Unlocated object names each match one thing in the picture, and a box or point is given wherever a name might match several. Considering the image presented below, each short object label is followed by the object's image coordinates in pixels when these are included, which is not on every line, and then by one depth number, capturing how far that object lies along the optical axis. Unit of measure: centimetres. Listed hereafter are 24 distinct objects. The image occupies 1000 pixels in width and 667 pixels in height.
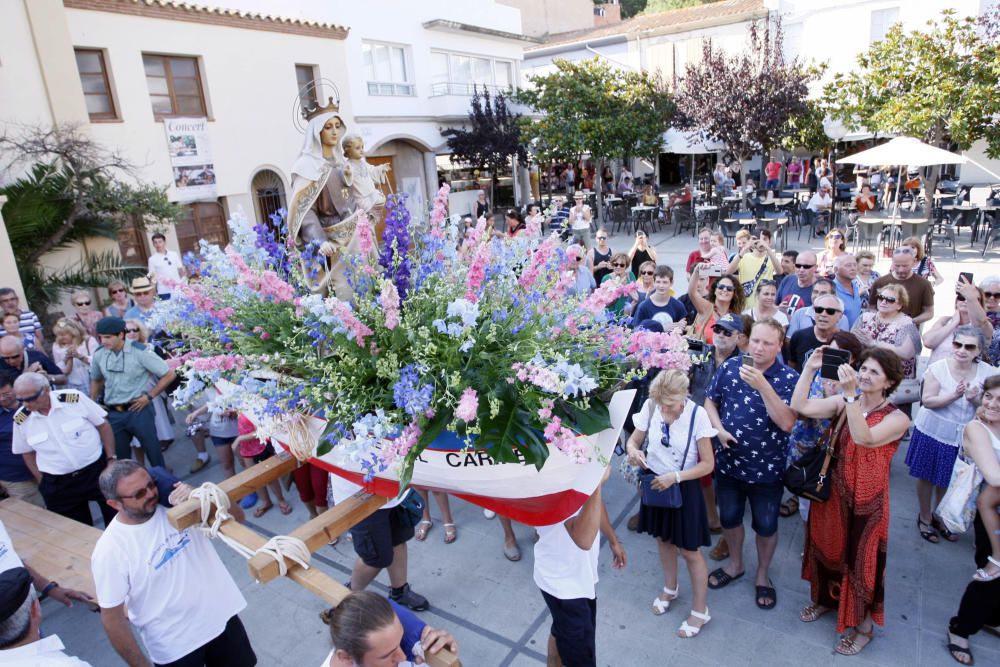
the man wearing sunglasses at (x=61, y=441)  452
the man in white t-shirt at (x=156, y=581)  275
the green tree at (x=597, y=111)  1854
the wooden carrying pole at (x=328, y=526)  167
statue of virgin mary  327
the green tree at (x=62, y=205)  919
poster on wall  1331
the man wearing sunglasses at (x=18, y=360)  539
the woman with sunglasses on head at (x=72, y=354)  634
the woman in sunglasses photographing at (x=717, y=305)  541
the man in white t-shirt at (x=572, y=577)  281
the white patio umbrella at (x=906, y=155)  1111
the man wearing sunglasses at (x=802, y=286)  595
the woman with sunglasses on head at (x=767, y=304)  527
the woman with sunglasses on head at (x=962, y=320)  479
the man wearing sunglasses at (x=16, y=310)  674
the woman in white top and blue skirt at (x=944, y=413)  416
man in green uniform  550
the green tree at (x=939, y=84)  1204
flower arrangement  176
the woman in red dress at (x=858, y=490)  335
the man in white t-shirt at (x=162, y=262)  945
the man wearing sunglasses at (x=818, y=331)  476
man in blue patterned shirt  380
